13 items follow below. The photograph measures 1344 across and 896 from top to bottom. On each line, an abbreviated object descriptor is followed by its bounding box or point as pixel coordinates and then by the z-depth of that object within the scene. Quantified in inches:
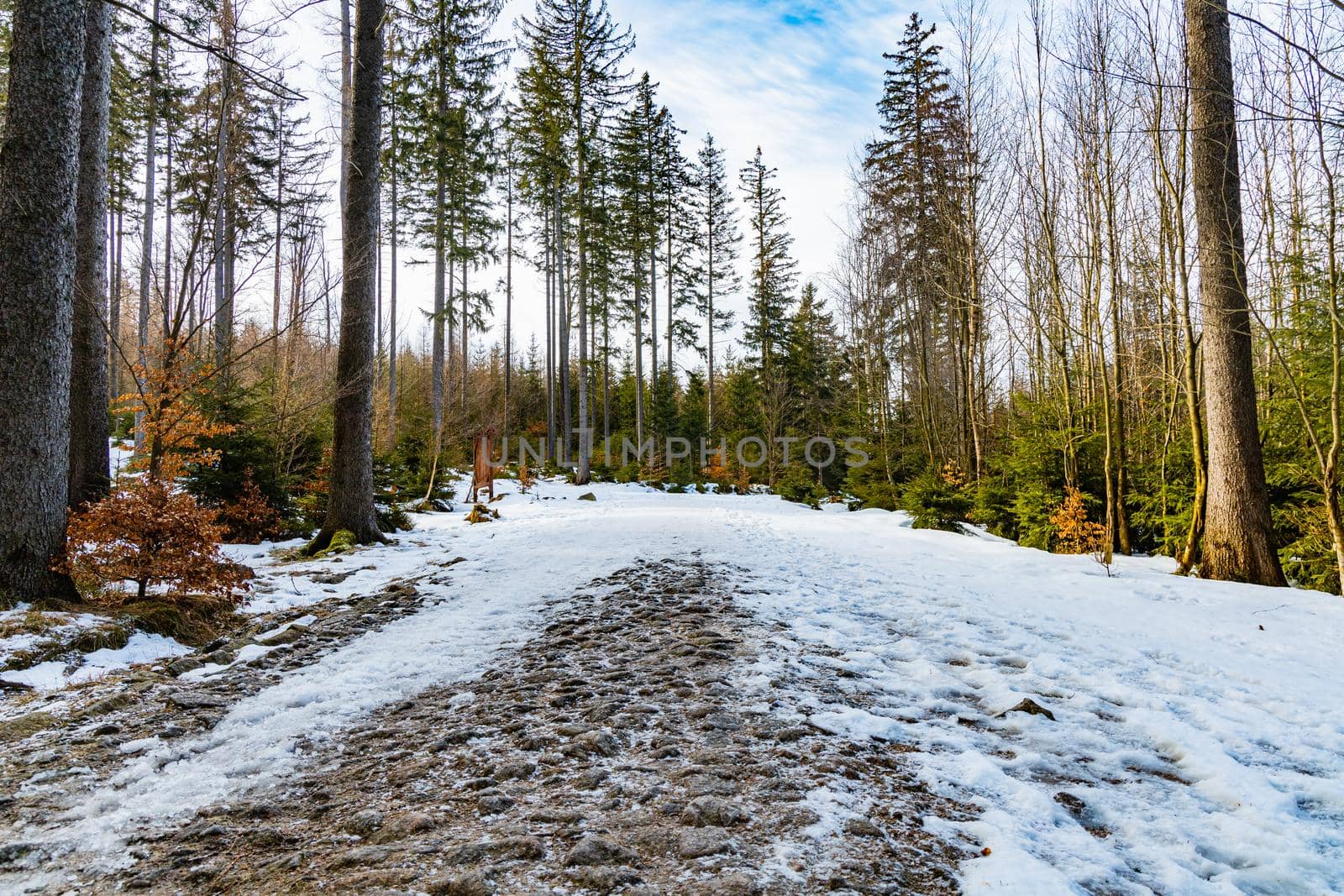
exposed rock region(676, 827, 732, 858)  64.8
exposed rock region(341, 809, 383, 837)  71.9
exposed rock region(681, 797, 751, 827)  70.8
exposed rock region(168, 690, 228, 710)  112.1
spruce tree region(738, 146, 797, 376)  1058.1
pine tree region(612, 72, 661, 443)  887.1
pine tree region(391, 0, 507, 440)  594.9
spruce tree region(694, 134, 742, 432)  1112.2
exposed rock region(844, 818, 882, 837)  68.3
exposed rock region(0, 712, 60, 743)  97.5
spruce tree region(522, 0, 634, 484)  786.2
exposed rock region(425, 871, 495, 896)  57.9
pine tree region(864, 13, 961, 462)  609.6
